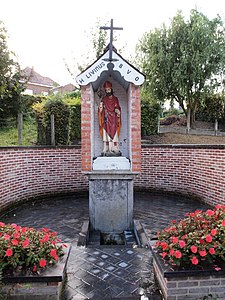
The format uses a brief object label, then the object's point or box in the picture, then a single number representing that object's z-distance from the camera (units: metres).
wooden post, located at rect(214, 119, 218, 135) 16.67
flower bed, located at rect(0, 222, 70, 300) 2.32
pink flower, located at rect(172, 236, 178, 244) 2.50
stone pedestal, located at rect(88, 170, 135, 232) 4.83
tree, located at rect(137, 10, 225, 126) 13.57
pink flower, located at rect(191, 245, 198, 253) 2.35
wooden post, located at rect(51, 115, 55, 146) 7.72
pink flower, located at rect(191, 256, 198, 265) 2.32
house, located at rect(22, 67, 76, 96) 30.38
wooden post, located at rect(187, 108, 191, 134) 16.17
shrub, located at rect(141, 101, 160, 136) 12.15
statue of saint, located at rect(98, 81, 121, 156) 5.13
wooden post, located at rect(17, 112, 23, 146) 8.37
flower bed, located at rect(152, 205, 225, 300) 2.38
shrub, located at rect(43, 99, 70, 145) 8.22
